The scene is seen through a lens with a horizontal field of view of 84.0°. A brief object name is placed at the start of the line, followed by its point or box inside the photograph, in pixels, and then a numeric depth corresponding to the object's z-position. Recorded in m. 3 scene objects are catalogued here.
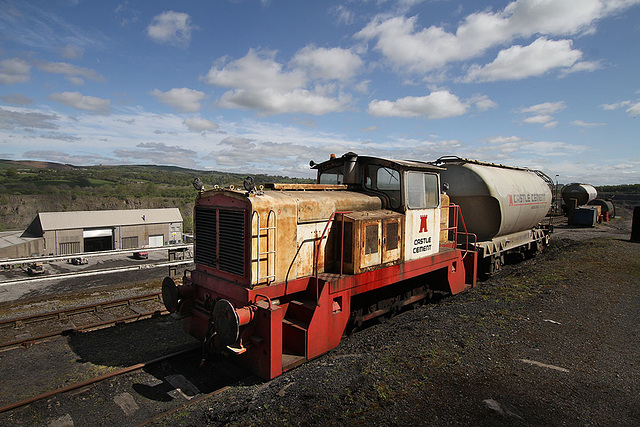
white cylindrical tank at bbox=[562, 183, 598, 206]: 32.47
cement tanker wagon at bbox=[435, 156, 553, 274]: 11.24
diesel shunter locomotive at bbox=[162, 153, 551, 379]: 5.22
